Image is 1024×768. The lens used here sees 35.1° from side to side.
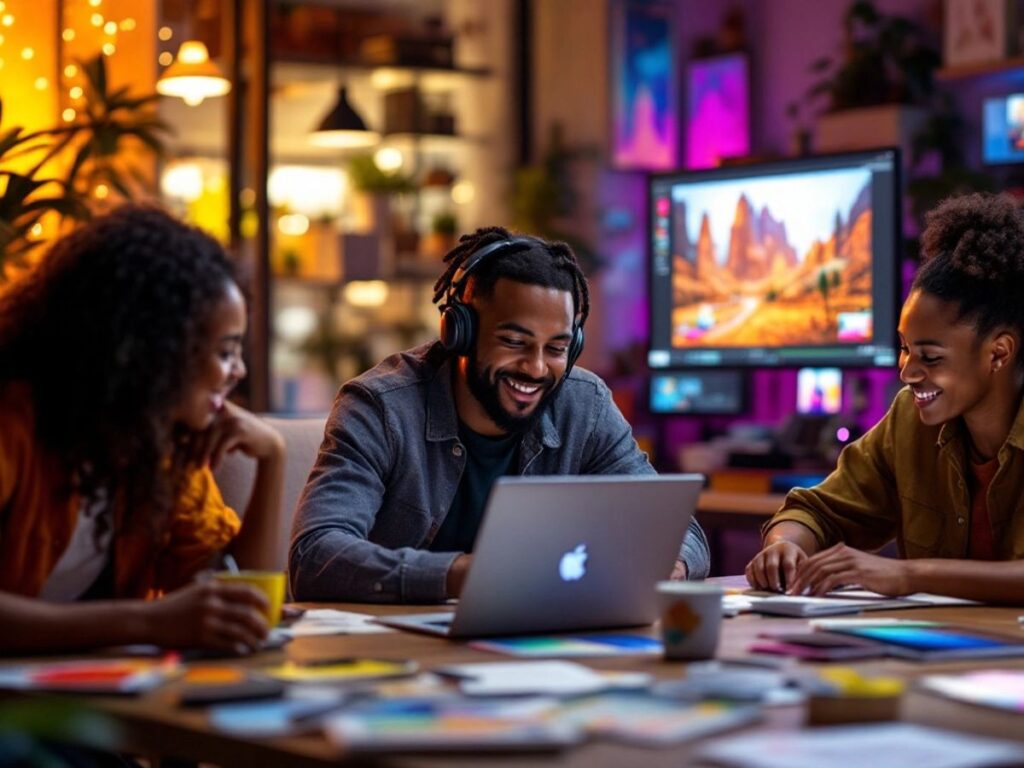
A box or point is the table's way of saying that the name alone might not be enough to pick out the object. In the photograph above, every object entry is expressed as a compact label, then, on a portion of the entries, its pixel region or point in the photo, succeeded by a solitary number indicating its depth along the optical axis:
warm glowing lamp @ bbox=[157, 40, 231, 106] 5.36
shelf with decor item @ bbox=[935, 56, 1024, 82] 4.99
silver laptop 1.66
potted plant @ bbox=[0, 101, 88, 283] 2.95
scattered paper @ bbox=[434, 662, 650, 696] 1.38
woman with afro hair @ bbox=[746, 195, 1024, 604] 2.32
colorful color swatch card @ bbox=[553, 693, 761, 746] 1.21
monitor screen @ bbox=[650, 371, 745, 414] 4.94
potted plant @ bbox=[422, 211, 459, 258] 6.88
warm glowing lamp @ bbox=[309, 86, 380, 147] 6.43
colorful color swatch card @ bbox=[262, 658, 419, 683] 1.44
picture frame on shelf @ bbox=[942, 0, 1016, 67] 5.02
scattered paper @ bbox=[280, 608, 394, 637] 1.75
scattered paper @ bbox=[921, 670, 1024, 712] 1.38
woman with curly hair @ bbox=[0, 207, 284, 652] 1.71
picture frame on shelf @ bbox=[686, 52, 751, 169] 6.25
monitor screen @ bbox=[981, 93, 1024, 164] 5.03
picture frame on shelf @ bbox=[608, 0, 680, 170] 6.42
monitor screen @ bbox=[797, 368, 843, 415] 4.55
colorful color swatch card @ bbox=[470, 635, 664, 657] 1.62
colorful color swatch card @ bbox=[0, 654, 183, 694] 1.38
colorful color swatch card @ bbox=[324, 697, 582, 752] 1.16
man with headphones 2.29
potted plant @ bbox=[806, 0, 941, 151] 5.30
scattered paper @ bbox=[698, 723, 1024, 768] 1.12
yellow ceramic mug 1.65
